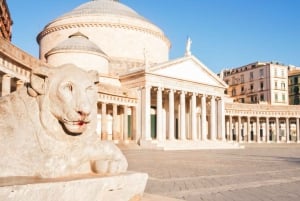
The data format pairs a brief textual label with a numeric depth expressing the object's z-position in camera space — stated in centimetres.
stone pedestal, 362
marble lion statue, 430
